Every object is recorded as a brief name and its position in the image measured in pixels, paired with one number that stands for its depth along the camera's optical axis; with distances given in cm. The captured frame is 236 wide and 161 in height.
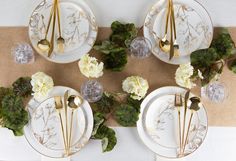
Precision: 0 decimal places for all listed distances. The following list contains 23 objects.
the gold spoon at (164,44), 127
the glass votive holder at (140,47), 127
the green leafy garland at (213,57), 126
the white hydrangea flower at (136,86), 125
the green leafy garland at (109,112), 126
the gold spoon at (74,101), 126
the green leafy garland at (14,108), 125
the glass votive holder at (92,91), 127
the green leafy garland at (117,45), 126
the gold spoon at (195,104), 127
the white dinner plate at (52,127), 128
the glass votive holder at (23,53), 127
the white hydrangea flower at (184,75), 125
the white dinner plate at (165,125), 129
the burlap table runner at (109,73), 132
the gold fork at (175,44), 129
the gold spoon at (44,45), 125
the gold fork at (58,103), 128
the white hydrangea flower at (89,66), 123
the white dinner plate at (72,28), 129
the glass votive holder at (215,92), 128
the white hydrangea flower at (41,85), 124
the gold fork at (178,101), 129
